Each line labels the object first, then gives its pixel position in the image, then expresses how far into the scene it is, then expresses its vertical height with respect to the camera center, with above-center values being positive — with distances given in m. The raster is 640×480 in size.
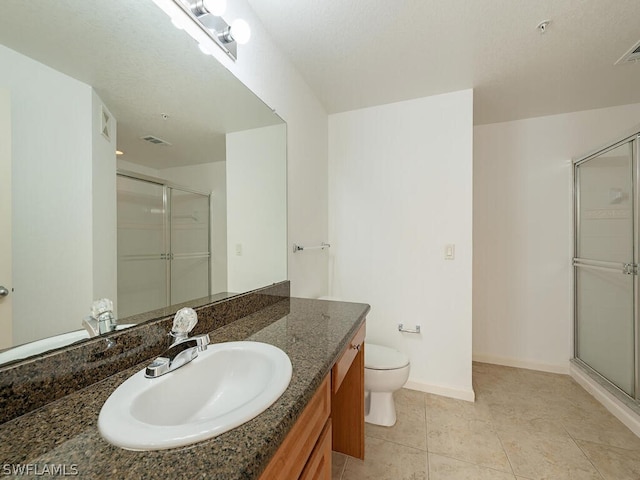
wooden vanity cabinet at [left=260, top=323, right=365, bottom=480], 0.57 -0.58
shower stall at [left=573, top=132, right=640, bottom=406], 1.76 -0.23
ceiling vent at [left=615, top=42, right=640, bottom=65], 1.50 +1.08
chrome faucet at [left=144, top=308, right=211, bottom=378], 0.65 -0.30
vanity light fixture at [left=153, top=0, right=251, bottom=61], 0.91 +0.81
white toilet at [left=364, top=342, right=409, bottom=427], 1.60 -0.89
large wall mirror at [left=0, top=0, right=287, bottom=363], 0.55 +0.21
